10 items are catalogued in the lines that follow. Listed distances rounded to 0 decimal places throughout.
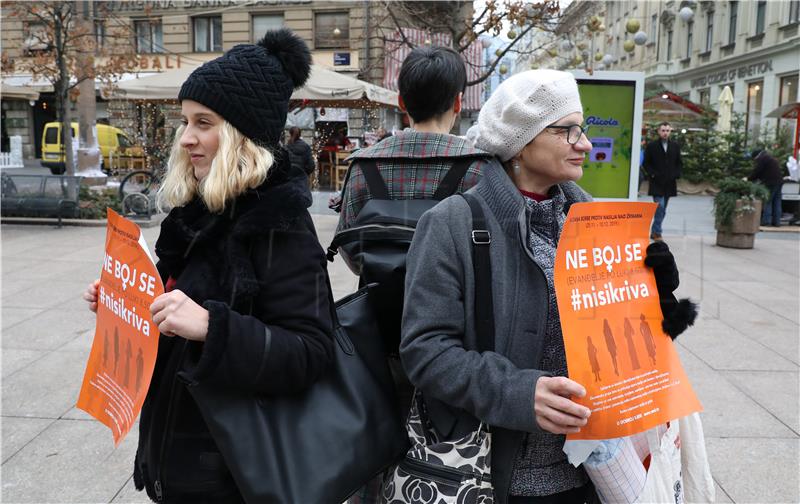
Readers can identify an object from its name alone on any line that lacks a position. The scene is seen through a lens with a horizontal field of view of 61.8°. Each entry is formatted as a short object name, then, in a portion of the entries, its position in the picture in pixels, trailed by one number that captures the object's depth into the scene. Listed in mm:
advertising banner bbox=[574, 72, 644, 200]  5039
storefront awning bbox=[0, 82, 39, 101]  23816
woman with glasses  1507
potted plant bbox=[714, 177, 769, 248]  10523
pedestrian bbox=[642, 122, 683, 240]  11945
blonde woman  1507
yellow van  24281
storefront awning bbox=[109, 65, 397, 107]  11938
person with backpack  1891
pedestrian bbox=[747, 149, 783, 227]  12914
